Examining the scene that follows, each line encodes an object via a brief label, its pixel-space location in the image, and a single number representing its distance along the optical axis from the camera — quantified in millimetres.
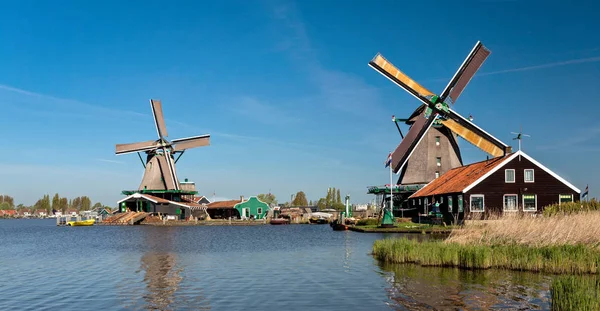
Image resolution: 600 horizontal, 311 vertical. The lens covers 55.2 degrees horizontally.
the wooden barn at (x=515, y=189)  47938
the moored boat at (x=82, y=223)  86938
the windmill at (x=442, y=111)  55000
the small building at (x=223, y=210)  97719
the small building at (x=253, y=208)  97938
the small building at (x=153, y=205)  85438
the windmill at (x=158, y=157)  87062
